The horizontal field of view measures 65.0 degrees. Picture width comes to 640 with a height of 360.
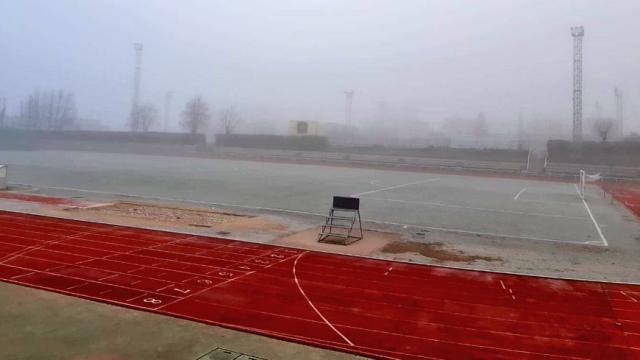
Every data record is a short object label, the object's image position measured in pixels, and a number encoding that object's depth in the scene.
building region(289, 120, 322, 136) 101.19
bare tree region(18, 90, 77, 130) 99.62
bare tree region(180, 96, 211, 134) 114.12
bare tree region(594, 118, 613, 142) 80.16
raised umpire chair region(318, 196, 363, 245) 14.74
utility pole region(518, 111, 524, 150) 83.15
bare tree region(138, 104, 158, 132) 119.81
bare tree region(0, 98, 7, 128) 78.69
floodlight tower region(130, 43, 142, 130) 111.94
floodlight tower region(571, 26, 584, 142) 79.50
